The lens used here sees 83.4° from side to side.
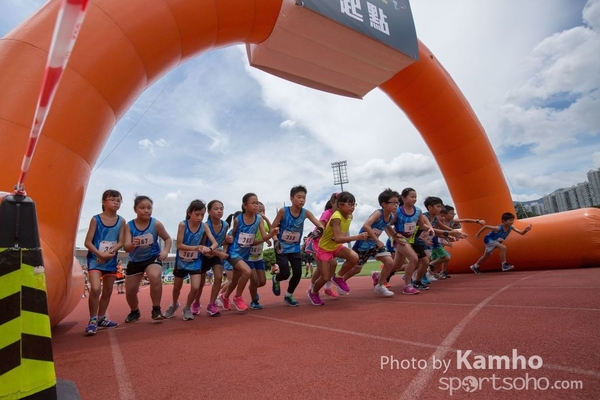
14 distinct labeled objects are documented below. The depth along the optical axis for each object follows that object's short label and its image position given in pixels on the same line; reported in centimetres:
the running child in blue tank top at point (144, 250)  452
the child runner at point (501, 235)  796
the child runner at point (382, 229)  542
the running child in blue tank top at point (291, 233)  529
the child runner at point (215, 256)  506
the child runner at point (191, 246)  493
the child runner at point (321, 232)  574
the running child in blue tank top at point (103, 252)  422
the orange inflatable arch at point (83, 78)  334
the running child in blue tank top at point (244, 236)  512
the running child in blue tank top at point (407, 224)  579
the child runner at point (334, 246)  509
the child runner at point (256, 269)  545
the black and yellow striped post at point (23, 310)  143
